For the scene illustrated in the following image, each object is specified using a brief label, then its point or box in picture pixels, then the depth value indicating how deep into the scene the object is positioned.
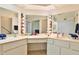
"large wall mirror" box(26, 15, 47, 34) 1.84
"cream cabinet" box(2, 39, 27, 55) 1.27
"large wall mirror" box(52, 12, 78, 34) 1.80
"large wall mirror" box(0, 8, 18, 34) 1.53
